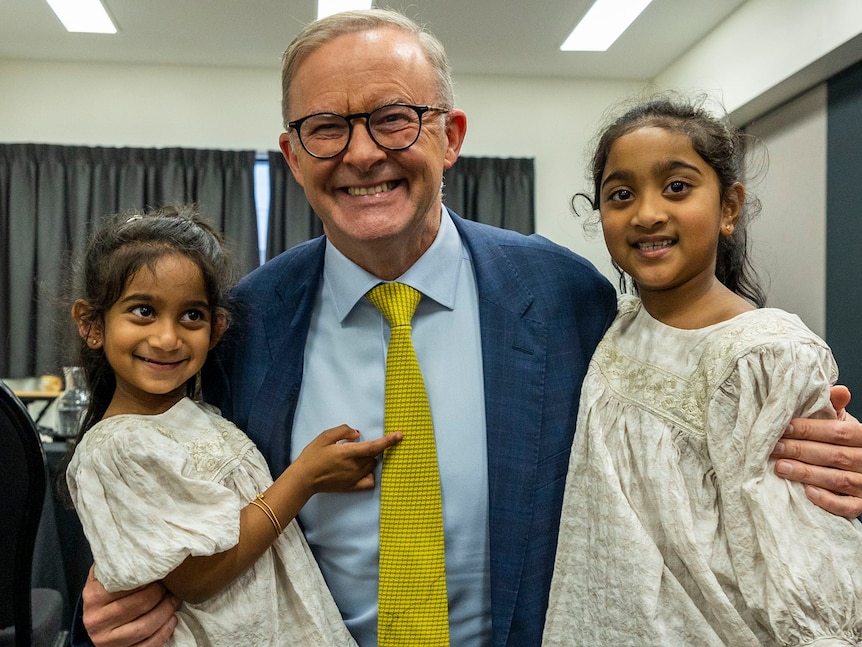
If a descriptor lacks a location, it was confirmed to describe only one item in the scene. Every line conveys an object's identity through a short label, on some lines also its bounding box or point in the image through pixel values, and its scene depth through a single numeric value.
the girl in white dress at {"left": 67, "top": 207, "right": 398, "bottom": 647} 1.12
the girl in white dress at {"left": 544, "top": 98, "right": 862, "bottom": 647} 1.06
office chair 1.62
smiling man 1.29
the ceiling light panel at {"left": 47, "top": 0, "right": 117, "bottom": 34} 4.76
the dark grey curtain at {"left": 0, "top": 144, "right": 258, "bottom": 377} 5.50
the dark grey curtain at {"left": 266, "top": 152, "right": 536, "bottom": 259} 6.00
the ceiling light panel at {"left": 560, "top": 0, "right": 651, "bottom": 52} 4.86
